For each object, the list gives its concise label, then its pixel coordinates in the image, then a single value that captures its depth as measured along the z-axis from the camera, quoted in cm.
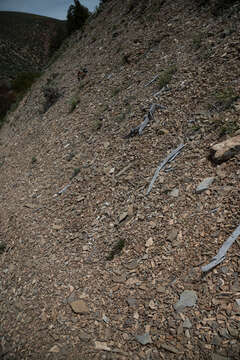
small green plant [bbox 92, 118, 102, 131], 801
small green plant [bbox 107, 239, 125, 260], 464
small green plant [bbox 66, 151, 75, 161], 786
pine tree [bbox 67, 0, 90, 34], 2056
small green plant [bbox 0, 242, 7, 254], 648
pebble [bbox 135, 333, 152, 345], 333
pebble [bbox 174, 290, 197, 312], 335
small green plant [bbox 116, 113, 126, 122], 751
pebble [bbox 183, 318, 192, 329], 319
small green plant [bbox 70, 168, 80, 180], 707
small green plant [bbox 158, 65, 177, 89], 713
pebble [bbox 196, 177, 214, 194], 439
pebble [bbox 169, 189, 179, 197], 474
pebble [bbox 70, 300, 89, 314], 410
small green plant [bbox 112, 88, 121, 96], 878
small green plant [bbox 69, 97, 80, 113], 1018
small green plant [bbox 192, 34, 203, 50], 736
